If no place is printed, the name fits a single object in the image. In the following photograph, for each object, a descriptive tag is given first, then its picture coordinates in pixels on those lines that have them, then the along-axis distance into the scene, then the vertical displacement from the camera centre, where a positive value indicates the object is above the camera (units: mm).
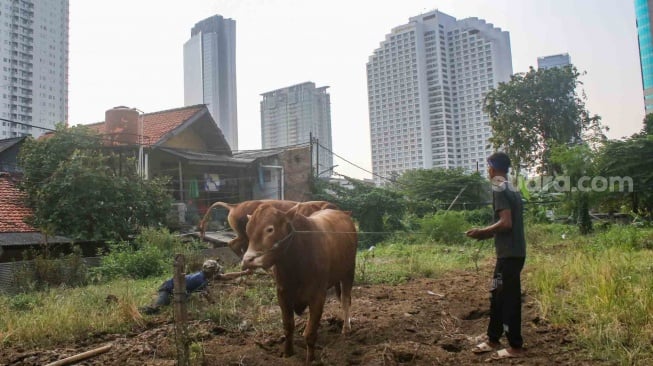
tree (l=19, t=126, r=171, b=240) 13062 +626
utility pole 21844 +2641
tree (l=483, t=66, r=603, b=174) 27031 +4616
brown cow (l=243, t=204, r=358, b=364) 4156 -454
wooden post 4098 -876
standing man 4332 -480
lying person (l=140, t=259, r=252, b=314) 7129 -1105
